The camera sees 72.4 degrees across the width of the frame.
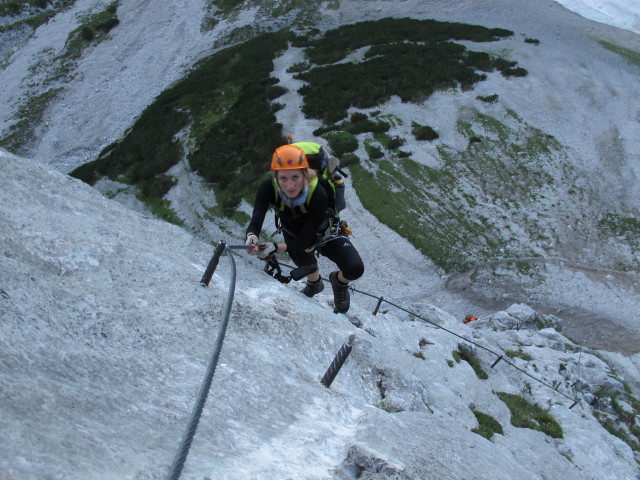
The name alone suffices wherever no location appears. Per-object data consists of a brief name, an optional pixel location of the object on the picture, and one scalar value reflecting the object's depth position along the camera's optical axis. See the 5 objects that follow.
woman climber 6.59
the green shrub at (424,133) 28.03
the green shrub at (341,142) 27.59
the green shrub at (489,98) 30.52
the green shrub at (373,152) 27.02
